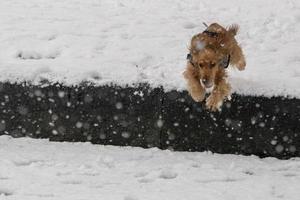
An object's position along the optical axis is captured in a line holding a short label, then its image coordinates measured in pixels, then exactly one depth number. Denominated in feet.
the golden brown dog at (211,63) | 32.17
